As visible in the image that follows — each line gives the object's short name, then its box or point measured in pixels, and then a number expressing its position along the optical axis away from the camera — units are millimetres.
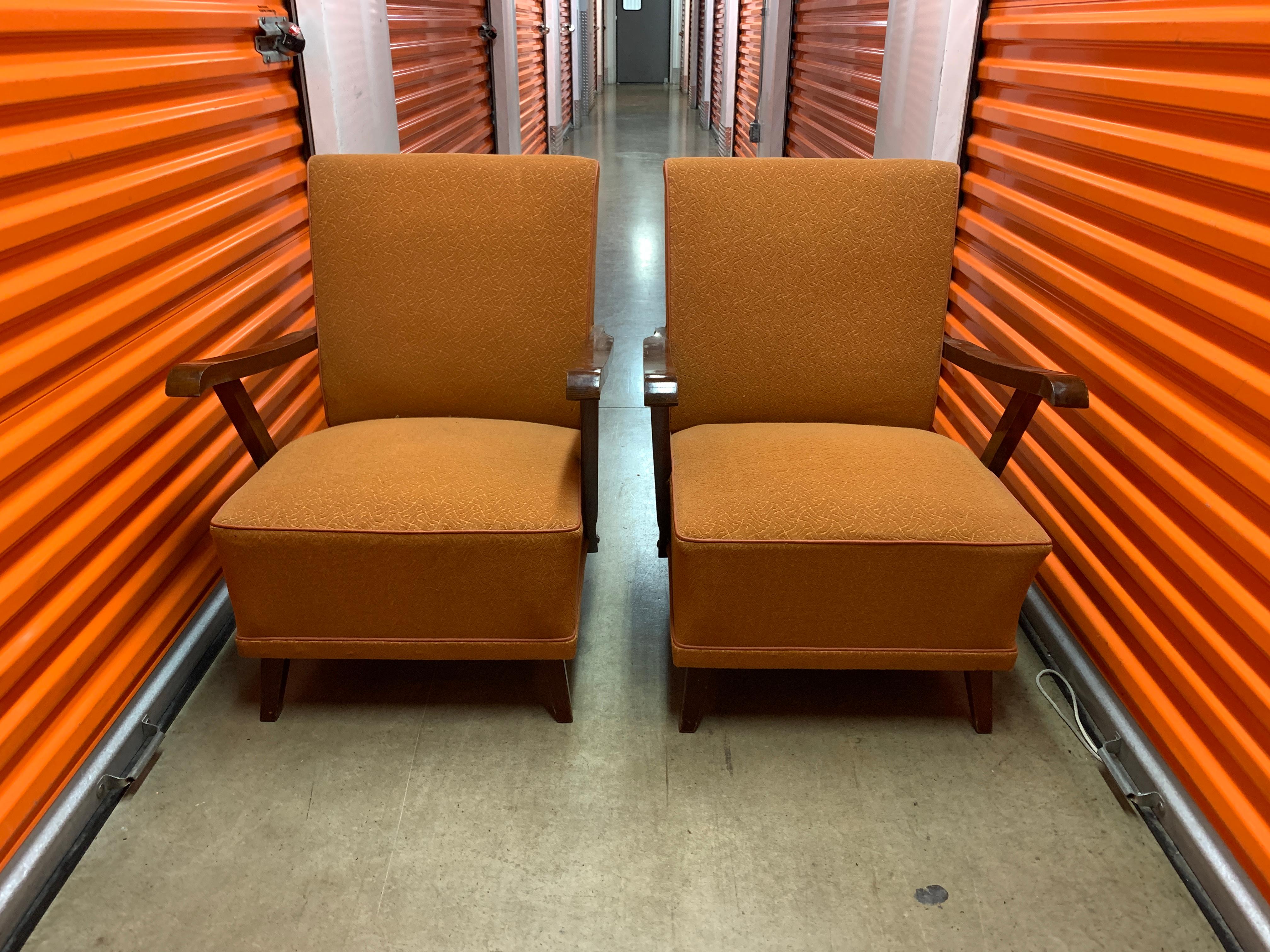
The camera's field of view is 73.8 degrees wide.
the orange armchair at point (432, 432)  1516
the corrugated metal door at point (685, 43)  13992
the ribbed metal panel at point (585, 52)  11062
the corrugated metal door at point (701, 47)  11195
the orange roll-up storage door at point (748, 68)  6715
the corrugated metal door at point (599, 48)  14352
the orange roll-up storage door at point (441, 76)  3307
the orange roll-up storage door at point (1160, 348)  1324
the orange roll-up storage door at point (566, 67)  9219
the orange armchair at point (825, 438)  1493
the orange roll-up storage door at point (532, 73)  6531
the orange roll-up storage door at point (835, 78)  3352
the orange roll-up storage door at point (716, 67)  8945
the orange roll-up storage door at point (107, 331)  1315
